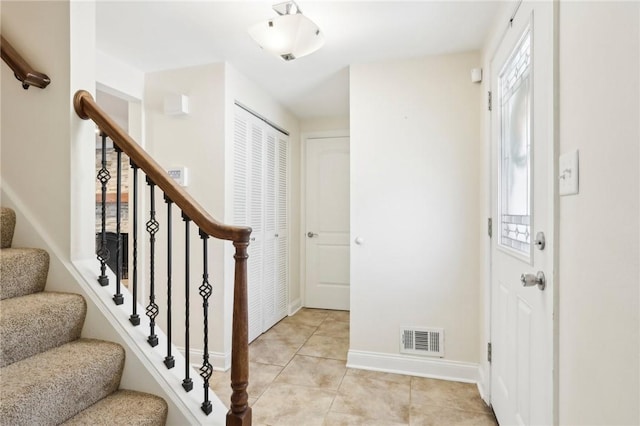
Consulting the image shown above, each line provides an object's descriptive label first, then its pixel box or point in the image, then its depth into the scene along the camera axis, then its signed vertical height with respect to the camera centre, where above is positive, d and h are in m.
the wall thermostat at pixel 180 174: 2.71 +0.31
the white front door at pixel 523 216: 1.18 -0.02
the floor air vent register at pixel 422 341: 2.49 -0.96
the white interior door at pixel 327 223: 4.23 -0.14
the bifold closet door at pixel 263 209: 3.01 +0.03
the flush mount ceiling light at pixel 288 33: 1.80 +0.99
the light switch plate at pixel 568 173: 0.97 +0.12
